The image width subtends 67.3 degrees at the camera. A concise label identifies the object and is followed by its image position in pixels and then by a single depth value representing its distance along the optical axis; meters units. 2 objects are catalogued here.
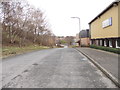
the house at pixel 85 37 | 33.12
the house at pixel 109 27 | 10.52
